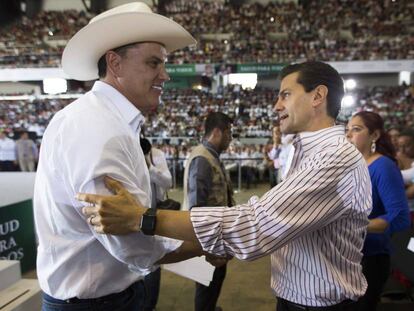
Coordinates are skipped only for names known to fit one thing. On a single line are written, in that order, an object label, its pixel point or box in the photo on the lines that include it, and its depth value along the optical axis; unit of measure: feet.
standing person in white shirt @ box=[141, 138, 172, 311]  10.50
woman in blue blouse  7.25
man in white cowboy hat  3.96
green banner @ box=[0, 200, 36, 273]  12.50
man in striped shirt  3.93
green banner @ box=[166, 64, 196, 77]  47.47
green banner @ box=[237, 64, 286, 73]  45.50
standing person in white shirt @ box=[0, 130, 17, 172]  35.60
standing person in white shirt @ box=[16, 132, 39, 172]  35.01
